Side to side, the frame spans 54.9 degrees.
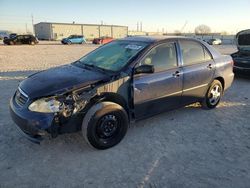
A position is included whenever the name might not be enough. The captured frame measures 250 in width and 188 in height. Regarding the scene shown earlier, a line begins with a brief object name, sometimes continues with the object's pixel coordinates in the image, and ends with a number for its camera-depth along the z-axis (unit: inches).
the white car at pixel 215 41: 1688.2
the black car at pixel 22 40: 1289.4
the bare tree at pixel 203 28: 4808.1
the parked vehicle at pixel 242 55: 329.4
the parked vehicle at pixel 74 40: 1556.3
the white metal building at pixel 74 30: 2513.5
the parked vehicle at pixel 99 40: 1599.4
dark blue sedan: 129.9
